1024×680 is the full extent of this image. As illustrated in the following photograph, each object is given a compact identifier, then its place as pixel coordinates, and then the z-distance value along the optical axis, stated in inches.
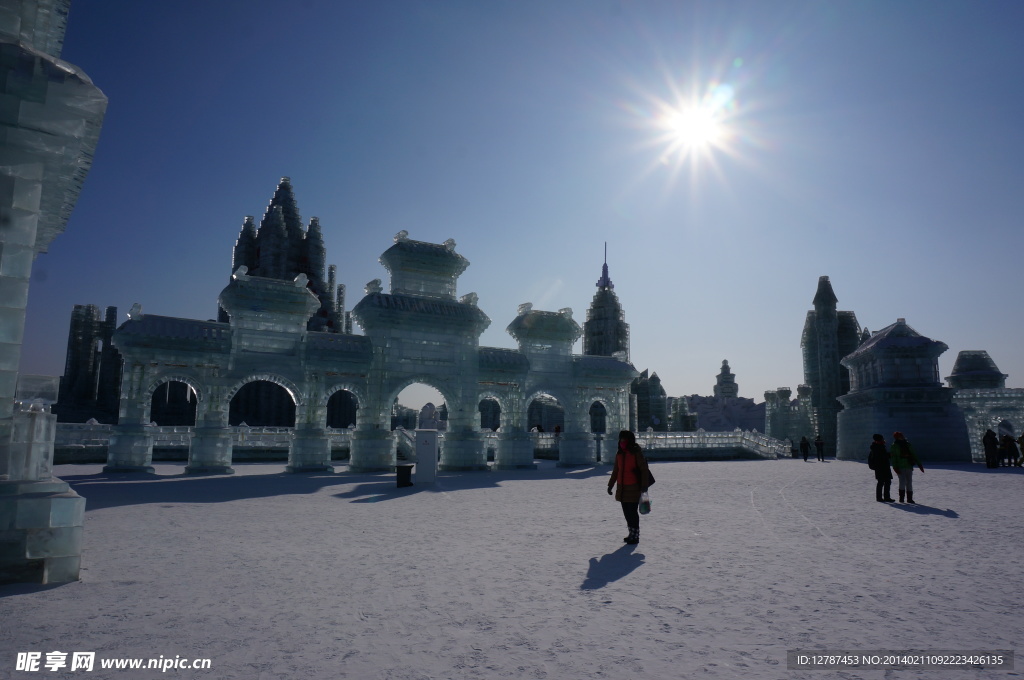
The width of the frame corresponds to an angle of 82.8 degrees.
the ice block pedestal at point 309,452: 805.9
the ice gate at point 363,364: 769.6
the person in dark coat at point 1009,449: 935.0
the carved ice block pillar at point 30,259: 210.5
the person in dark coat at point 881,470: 466.3
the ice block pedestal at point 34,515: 207.5
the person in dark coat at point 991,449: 881.5
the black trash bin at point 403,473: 603.4
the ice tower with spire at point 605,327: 2716.5
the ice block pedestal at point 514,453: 957.8
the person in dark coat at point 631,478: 298.0
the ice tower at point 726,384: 3917.3
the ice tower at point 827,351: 1959.9
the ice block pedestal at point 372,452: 831.1
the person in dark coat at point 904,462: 456.1
